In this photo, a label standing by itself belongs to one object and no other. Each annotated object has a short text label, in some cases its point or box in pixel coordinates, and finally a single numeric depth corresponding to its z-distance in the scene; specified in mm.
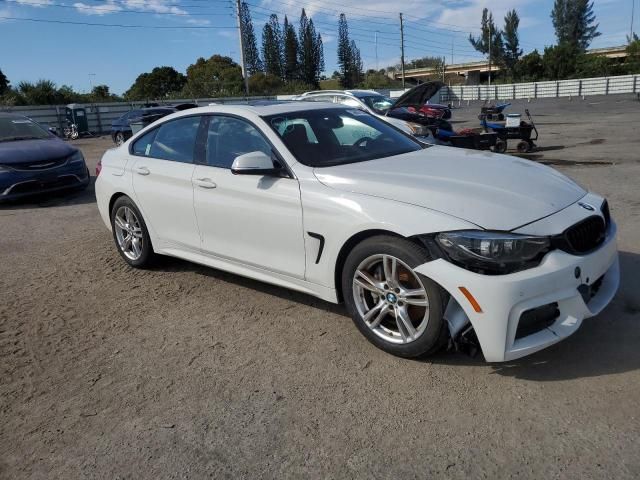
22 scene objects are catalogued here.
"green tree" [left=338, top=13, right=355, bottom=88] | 91394
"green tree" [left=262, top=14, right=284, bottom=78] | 88562
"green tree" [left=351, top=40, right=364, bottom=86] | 92312
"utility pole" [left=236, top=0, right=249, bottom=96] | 44062
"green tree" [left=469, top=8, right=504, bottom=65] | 101625
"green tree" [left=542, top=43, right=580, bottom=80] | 76625
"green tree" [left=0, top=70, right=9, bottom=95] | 53025
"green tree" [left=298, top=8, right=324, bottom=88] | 89750
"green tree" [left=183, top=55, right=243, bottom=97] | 46000
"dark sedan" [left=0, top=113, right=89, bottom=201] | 8836
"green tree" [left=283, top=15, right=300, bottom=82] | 88750
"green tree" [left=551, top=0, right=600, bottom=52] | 100062
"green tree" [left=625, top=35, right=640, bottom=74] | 68781
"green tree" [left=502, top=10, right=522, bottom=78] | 102438
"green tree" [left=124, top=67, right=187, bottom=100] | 73625
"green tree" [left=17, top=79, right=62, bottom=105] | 34375
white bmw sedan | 2951
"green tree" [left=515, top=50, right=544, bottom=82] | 80438
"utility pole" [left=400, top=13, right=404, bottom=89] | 72375
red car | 14360
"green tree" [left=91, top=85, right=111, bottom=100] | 44088
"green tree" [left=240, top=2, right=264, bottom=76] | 84625
